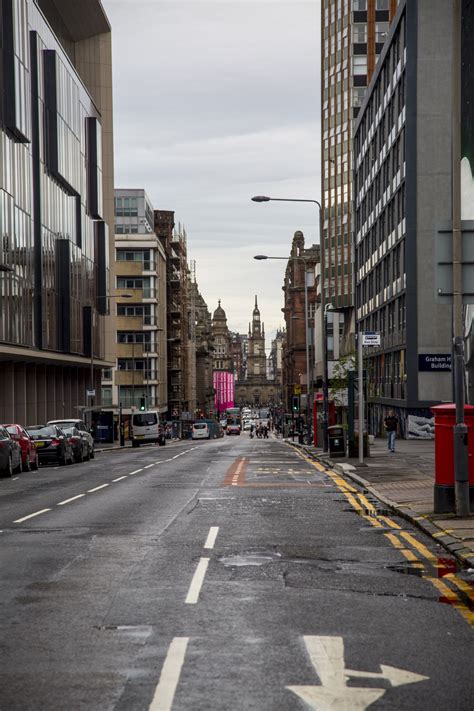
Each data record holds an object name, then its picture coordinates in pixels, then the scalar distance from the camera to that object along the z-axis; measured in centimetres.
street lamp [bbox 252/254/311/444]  4562
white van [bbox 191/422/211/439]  10569
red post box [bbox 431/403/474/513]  1641
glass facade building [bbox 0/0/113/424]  5084
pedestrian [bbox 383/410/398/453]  3847
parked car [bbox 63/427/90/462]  4144
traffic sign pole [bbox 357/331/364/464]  3114
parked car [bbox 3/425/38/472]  3422
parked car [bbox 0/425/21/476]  3106
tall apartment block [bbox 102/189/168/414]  11056
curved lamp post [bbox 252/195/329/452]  4152
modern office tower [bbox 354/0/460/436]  5569
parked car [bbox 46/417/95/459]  4469
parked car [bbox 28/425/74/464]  3850
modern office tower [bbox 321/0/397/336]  9969
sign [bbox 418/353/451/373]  5597
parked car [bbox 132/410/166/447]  7688
